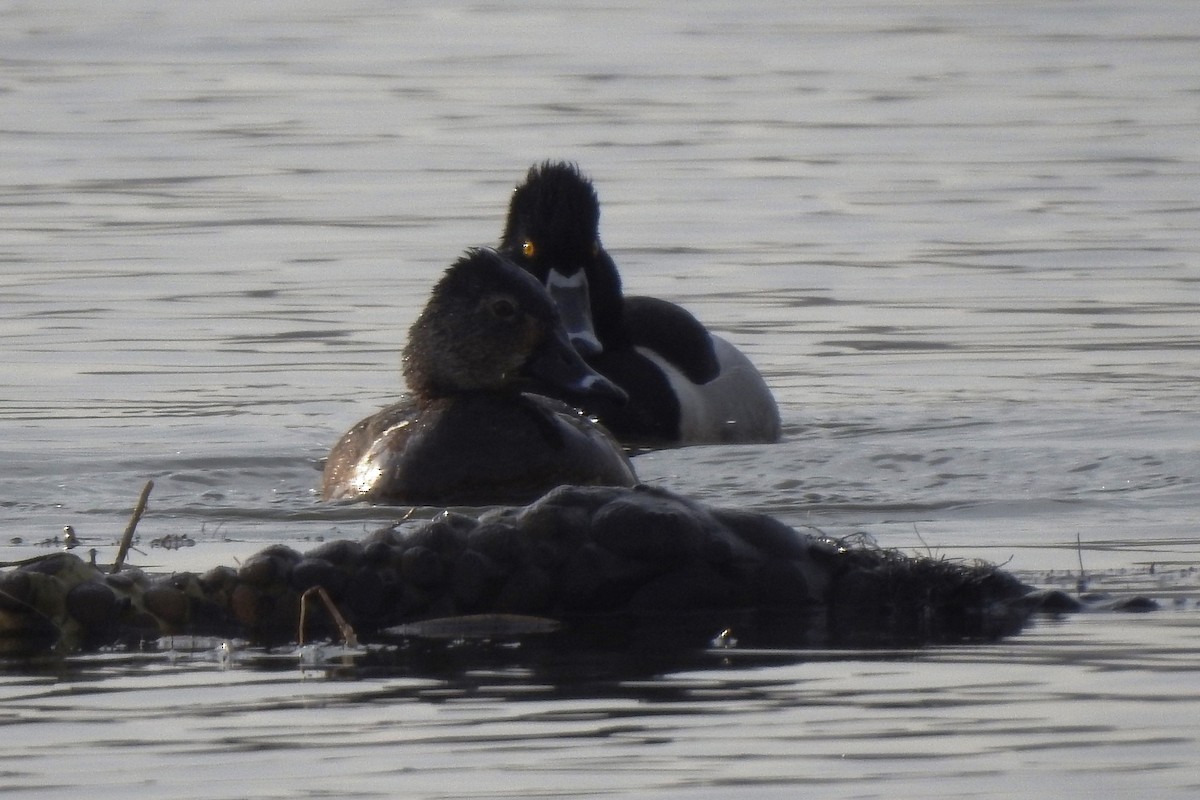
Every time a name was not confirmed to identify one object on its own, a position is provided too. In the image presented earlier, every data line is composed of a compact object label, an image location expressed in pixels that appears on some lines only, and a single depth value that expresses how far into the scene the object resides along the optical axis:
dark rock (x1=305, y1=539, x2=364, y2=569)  12.95
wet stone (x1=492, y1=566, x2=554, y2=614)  12.88
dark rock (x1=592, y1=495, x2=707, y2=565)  12.84
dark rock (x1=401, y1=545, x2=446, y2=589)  12.90
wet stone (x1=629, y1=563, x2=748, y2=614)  13.02
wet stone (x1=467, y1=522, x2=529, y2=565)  12.95
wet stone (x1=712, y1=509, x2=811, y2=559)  13.36
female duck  19.89
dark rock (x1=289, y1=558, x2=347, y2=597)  12.82
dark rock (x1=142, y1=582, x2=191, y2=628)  12.78
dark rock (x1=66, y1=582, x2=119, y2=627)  12.60
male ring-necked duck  25.17
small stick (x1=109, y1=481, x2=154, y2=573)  13.32
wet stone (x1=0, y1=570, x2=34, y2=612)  12.61
